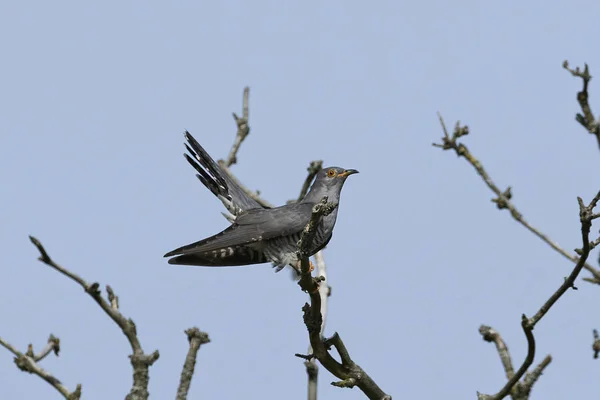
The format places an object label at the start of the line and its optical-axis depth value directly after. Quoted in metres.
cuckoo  13.23
